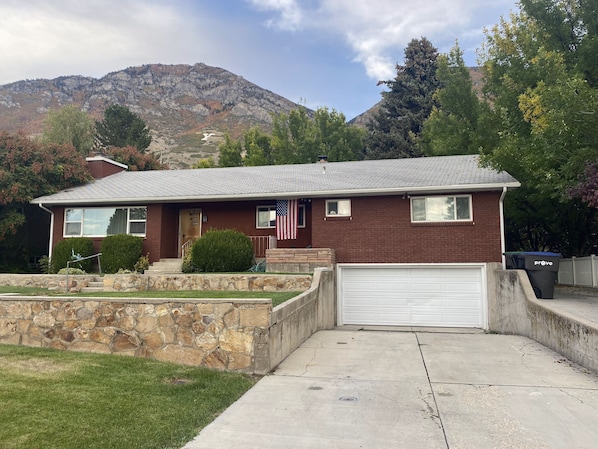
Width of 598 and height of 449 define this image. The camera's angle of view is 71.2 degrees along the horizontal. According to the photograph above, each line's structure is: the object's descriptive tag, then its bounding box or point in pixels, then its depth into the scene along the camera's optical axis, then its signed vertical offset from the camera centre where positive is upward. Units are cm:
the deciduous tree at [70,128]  3519 +1072
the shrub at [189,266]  1479 -48
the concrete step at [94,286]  1276 -105
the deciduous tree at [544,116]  1214 +441
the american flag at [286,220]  1529 +118
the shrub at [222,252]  1412 +1
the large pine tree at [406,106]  3594 +1333
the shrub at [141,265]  1552 -46
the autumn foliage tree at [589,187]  1110 +174
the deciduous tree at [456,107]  2206 +776
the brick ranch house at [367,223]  1361 +110
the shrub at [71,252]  1581 +4
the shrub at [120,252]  1545 +3
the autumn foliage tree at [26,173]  1636 +334
